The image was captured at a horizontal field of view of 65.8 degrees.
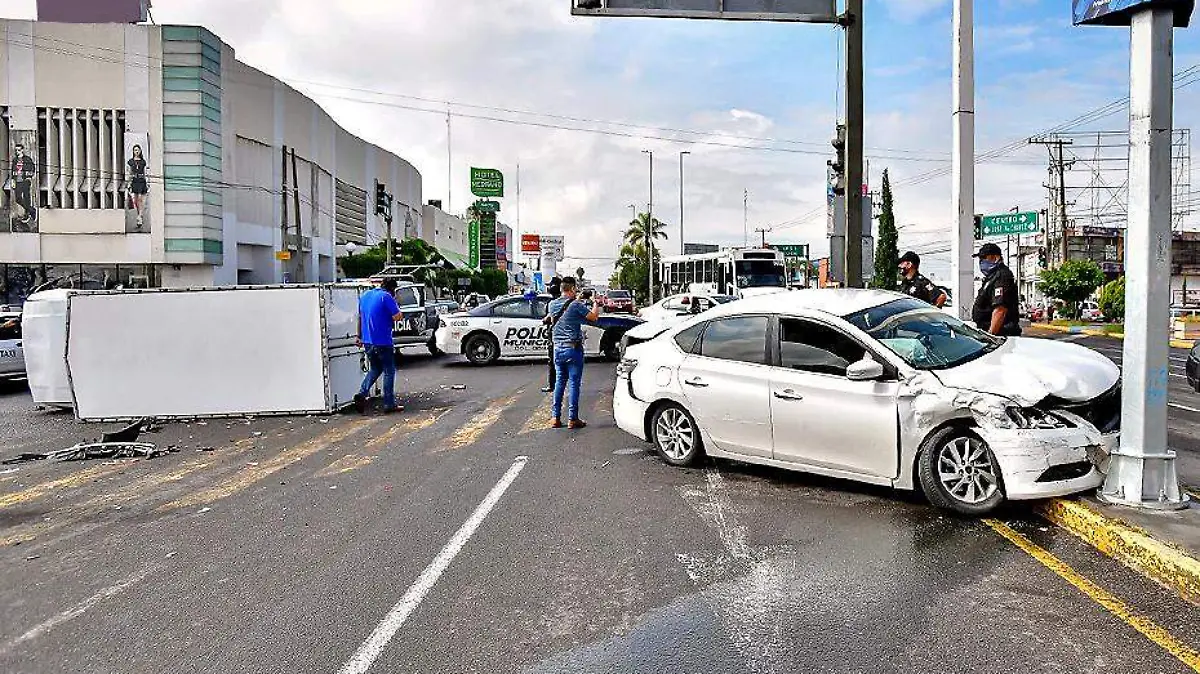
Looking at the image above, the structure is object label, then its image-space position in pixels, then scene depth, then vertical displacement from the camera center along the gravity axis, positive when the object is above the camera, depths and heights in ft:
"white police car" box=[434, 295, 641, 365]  66.69 -1.66
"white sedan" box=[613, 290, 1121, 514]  21.02 -2.35
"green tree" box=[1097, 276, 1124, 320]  139.44 +0.41
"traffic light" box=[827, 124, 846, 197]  49.83 +7.65
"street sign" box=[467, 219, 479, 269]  354.74 +25.02
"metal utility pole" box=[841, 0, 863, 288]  47.34 +7.50
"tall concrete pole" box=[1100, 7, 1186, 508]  20.36 +0.35
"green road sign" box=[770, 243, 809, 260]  270.87 +16.35
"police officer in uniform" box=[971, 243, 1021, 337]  33.12 +0.23
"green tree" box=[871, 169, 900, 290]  233.35 +15.37
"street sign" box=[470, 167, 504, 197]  299.38 +40.68
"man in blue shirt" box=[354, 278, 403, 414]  41.37 -1.08
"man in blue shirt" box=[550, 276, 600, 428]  36.88 -1.66
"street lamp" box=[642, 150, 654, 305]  262.43 +23.29
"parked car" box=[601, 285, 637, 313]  153.81 +0.77
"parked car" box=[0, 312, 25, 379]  52.80 -2.12
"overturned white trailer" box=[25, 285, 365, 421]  39.73 -1.78
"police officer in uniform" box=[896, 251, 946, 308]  39.22 +0.96
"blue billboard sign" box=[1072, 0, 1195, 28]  20.26 +6.62
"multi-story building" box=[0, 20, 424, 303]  130.72 +21.95
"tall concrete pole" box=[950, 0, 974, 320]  40.01 +6.92
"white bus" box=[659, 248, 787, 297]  121.39 +4.65
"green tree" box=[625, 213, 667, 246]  300.81 +25.29
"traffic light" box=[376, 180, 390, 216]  146.42 +16.97
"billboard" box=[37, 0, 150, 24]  141.08 +45.76
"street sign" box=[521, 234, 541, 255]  198.61 +13.58
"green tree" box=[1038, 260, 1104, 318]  157.29 +3.91
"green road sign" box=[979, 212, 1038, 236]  164.35 +14.43
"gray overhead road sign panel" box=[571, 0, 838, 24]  40.04 +12.94
